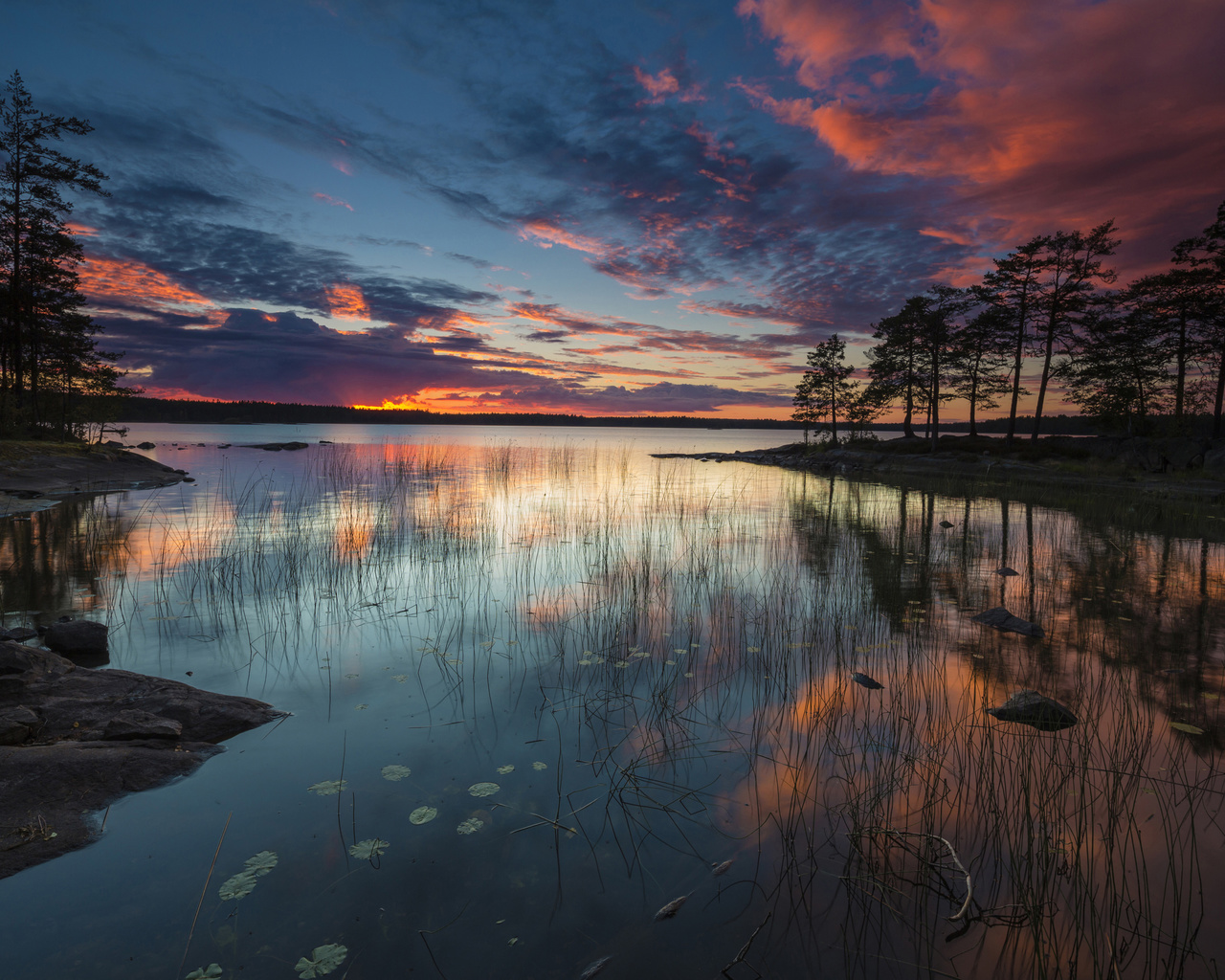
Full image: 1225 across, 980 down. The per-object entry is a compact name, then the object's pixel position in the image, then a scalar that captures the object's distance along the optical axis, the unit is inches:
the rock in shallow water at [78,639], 235.5
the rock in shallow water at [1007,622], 270.1
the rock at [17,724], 153.6
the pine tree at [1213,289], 1106.1
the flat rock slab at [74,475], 724.0
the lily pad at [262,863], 117.4
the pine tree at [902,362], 1609.3
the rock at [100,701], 169.9
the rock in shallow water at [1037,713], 178.7
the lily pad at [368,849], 122.9
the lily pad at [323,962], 96.0
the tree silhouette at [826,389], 1974.7
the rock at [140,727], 163.0
